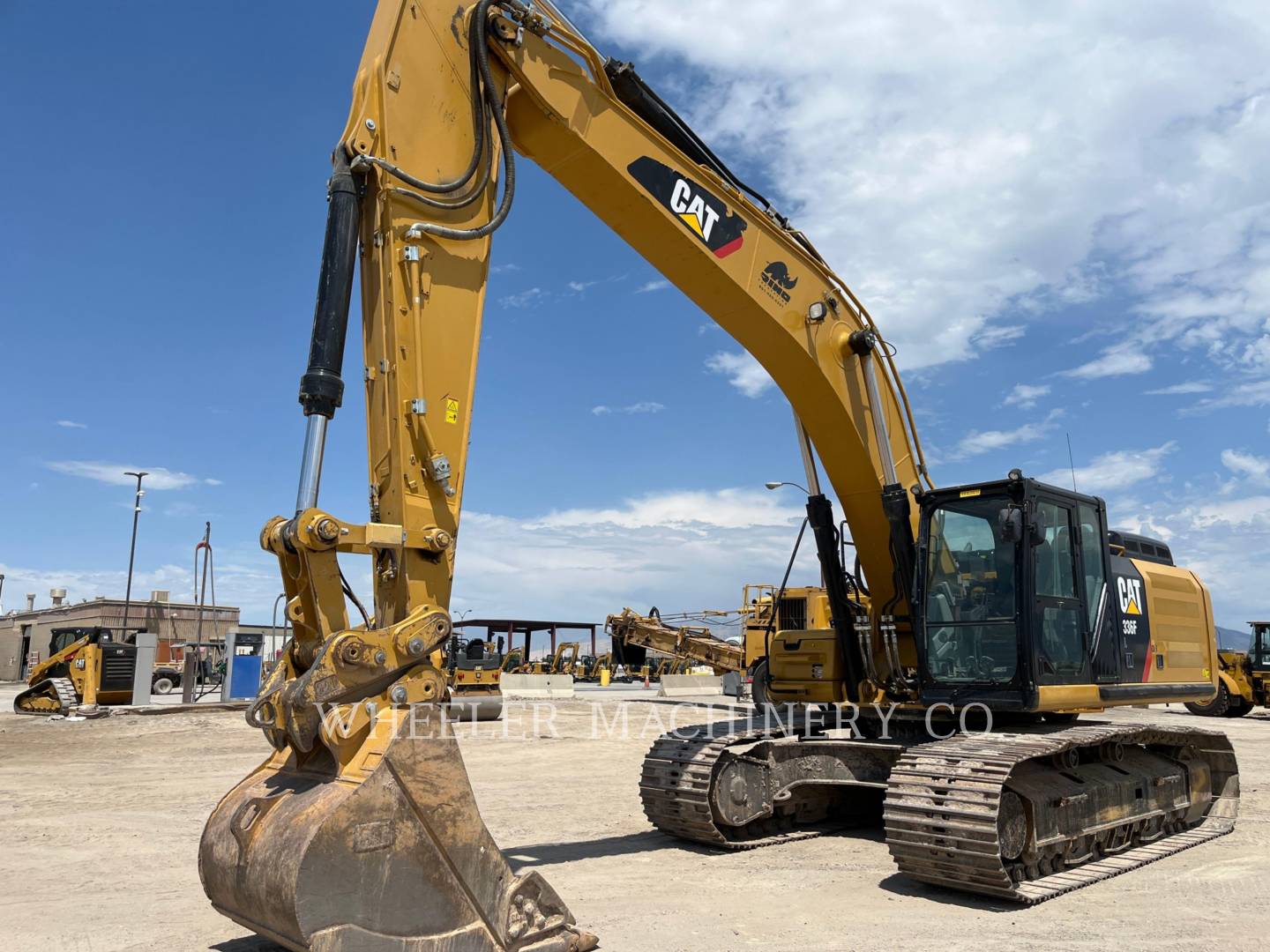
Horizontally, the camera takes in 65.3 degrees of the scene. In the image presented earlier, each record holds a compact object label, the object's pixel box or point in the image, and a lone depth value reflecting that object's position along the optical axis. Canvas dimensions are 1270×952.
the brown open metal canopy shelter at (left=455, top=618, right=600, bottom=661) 36.24
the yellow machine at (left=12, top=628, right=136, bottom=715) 23.62
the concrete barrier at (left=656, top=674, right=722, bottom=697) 36.36
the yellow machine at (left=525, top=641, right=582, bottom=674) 40.94
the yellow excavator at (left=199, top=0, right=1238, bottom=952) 4.72
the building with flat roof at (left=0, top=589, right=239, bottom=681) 49.28
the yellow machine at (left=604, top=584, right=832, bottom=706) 23.62
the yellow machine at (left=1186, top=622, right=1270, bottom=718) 26.12
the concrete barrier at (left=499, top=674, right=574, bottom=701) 33.34
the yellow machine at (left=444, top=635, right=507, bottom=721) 20.75
